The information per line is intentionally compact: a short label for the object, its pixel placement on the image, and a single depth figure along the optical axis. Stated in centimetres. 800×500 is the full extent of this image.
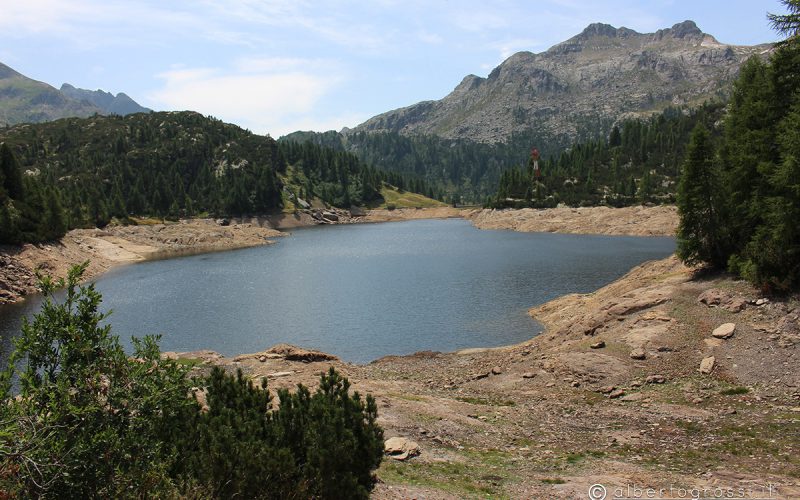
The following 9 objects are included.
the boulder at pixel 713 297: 3456
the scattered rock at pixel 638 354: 3131
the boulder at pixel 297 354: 3681
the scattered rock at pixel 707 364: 2859
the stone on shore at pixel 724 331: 3103
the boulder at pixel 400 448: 2041
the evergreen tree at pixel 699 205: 4147
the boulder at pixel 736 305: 3303
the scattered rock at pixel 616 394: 2798
